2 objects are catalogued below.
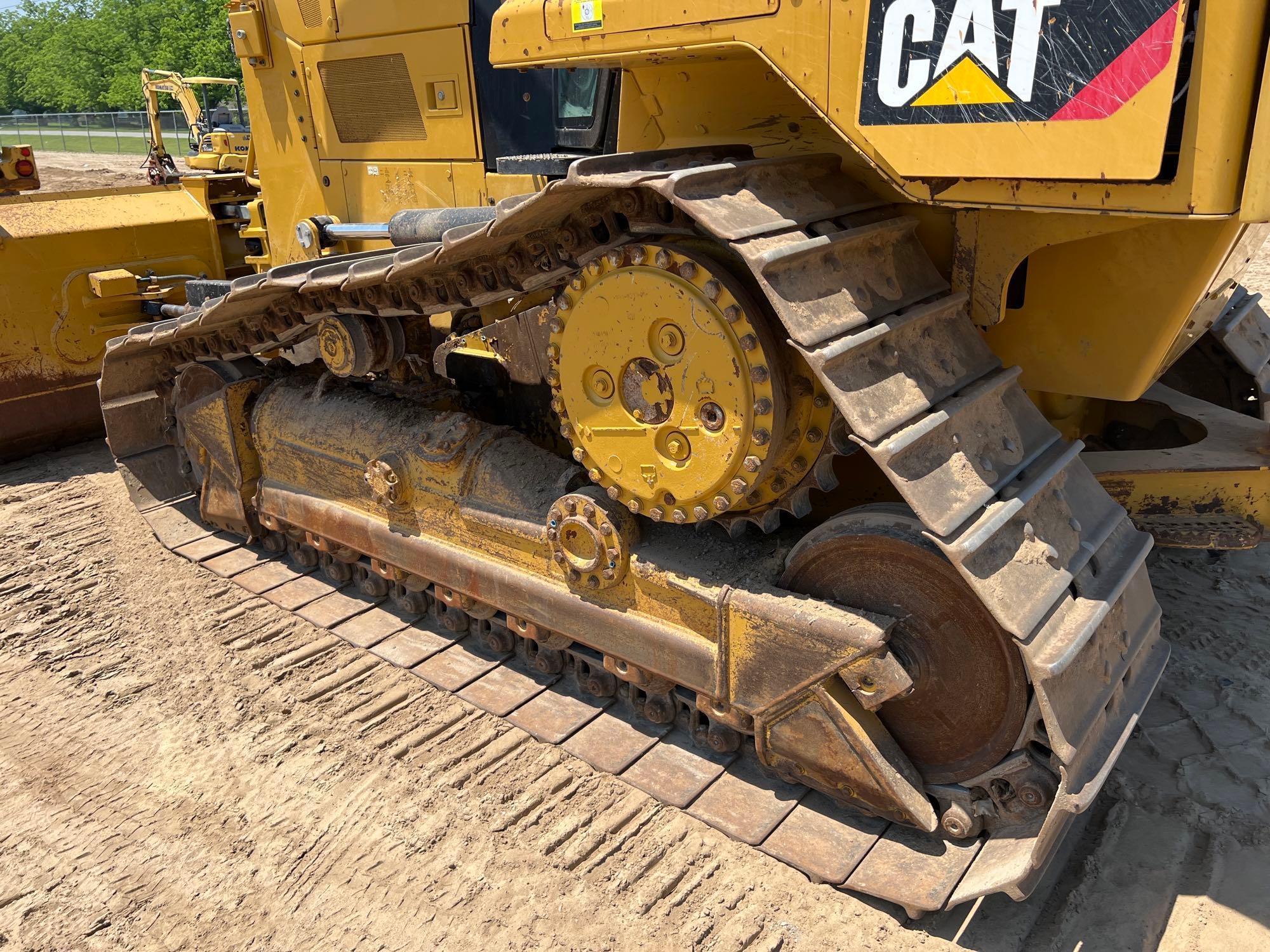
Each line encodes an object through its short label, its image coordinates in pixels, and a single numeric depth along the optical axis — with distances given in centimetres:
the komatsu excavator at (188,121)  1484
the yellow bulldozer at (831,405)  218
